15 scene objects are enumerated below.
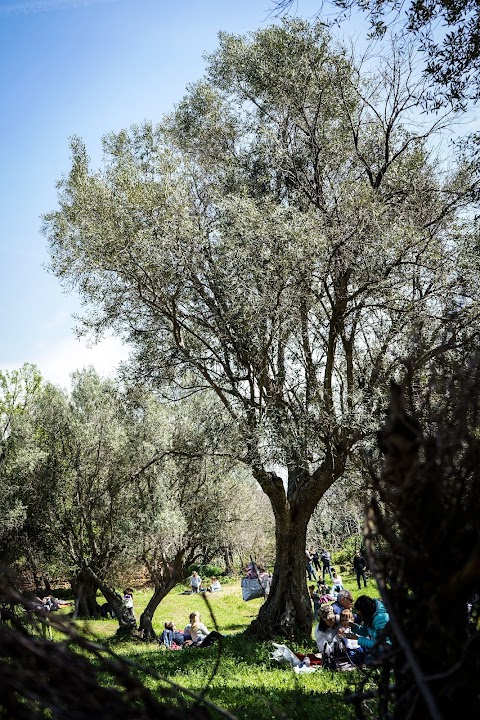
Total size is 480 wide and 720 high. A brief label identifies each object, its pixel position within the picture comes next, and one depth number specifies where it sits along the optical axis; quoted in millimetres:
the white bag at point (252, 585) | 17619
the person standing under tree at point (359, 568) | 23531
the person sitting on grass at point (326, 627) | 9984
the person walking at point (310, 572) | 28675
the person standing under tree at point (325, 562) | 28384
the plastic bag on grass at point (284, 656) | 10562
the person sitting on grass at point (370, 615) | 8039
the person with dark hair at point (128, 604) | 21469
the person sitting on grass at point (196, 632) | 15023
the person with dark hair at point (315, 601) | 19641
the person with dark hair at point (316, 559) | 31375
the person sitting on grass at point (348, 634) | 9984
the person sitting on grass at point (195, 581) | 25872
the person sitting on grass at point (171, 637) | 16594
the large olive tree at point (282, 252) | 11016
